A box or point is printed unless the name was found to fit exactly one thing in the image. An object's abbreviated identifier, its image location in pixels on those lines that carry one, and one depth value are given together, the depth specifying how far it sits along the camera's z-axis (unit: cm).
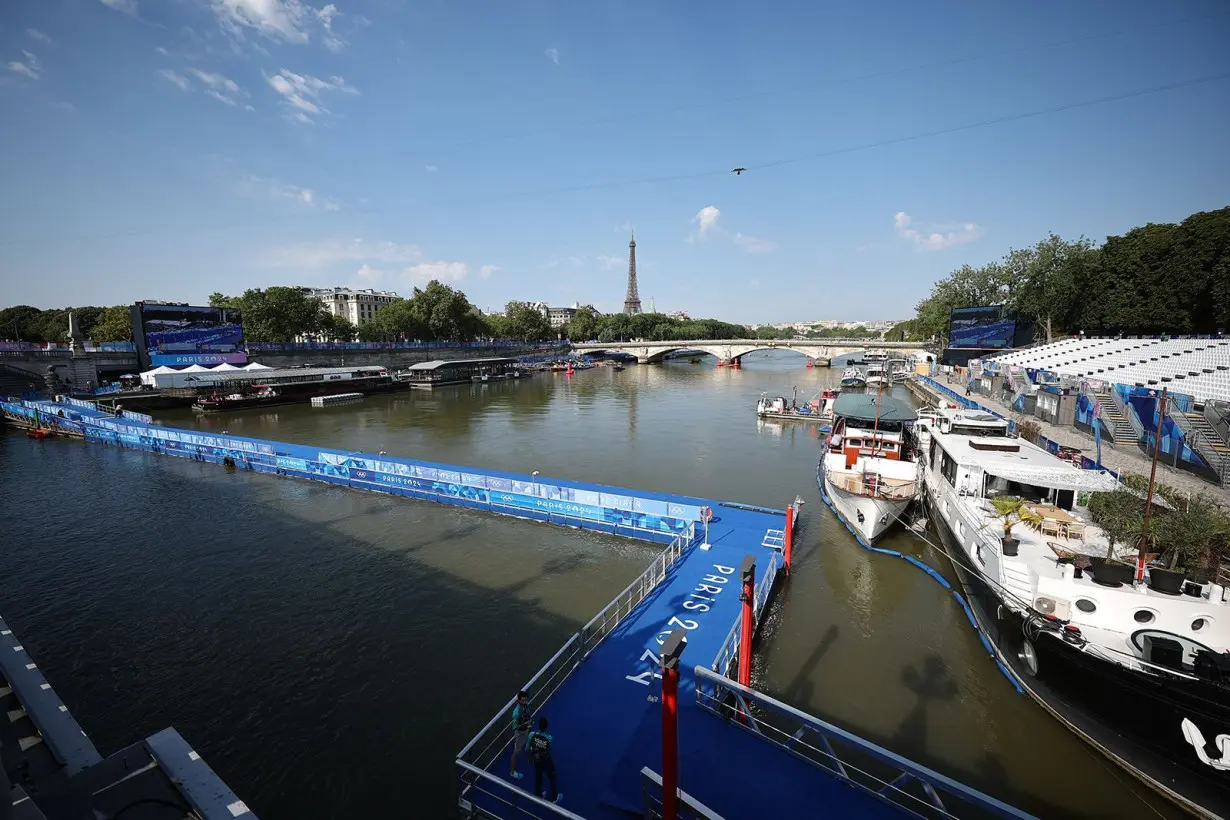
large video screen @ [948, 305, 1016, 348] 6938
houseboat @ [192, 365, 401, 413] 5506
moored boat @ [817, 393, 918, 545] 2098
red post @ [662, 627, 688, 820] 677
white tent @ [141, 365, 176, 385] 5253
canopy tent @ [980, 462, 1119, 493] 1537
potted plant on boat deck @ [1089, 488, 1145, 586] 1112
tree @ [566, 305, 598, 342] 16038
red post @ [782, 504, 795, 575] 1727
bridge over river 10744
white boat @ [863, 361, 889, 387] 7271
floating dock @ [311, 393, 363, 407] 5941
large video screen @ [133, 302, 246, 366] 6016
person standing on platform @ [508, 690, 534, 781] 899
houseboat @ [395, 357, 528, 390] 7719
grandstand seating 2605
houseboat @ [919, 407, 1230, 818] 913
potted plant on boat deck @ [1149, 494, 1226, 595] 1282
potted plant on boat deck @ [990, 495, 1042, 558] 1508
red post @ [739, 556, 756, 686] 1085
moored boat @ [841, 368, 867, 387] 6857
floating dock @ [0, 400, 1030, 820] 807
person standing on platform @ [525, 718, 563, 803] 827
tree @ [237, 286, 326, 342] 8025
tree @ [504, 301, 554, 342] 13512
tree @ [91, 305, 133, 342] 8475
